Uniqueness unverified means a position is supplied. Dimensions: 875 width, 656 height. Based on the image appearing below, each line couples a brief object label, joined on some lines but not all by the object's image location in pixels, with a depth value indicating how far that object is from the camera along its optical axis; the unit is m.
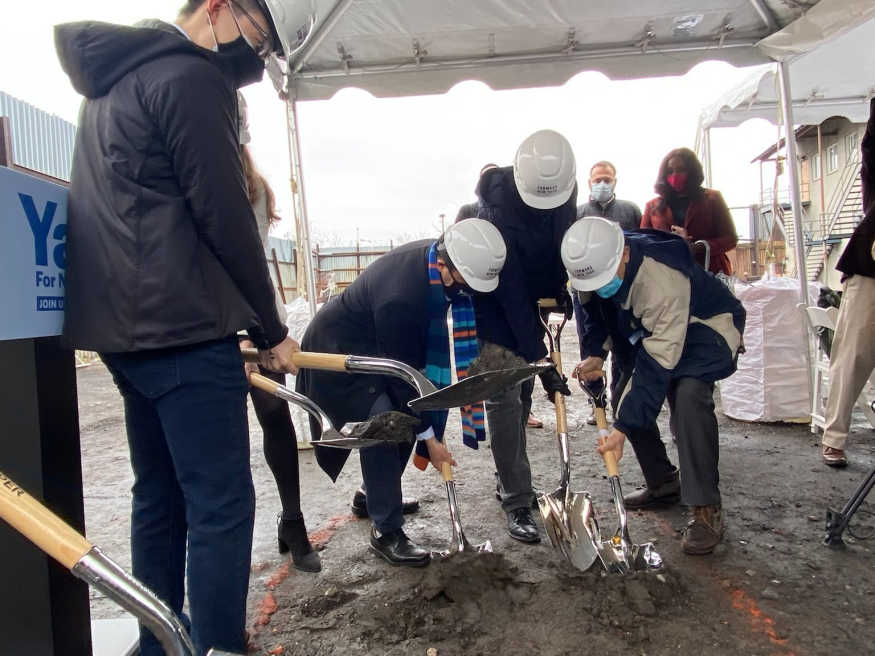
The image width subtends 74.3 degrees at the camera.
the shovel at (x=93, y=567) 0.91
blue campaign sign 1.23
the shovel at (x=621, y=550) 2.18
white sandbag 4.21
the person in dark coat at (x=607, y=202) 4.07
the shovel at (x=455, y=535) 2.32
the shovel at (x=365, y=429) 1.98
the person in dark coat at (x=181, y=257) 1.31
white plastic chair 3.75
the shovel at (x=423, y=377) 1.78
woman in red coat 3.81
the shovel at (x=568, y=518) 2.28
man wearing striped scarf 2.31
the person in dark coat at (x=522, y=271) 2.65
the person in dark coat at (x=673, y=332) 2.36
